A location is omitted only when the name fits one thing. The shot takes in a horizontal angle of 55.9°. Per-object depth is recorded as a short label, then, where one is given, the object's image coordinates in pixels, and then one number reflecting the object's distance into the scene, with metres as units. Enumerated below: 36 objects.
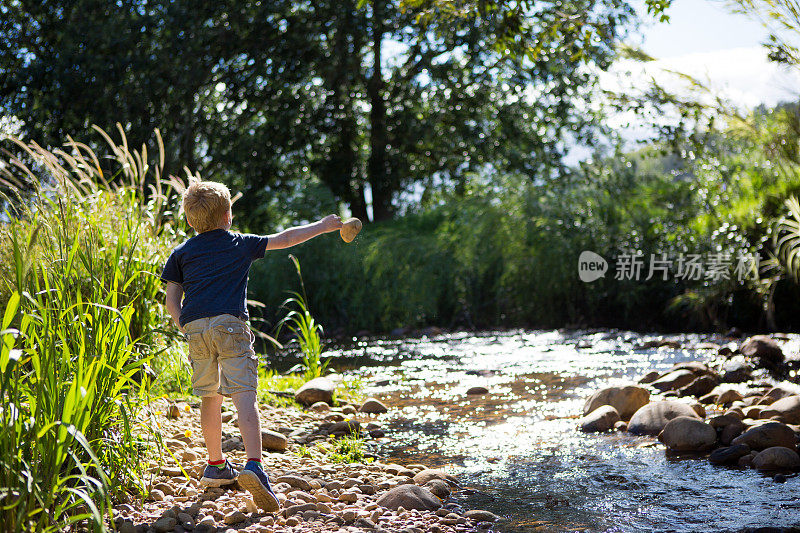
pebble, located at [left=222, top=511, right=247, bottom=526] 2.61
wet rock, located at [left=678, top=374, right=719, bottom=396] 5.30
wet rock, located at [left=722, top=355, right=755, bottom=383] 5.82
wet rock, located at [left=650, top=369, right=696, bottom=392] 5.50
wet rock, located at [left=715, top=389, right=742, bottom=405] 4.86
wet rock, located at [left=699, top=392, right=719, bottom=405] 5.01
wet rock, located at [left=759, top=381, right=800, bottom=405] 4.72
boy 2.91
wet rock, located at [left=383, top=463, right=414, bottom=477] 3.51
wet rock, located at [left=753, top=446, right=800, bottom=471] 3.46
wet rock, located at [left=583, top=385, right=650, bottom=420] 4.62
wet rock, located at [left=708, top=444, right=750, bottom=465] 3.61
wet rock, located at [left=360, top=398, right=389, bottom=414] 5.09
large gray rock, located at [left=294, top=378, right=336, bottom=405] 5.28
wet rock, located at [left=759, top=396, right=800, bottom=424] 4.19
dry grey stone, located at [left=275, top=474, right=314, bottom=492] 3.18
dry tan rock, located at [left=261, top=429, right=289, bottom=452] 3.95
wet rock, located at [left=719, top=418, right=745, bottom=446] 3.89
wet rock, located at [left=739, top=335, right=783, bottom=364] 6.59
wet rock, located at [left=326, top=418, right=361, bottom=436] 4.45
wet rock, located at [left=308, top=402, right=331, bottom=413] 5.04
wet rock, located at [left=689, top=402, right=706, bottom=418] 4.53
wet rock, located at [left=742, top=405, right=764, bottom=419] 4.33
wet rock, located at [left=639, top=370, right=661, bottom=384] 5.84
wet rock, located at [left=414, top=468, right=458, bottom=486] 3.35
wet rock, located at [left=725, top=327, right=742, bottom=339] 8.36
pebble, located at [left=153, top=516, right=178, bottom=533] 2.49
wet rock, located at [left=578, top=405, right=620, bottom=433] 4.38
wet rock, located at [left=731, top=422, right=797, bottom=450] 3.71
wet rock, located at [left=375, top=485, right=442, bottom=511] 2.94
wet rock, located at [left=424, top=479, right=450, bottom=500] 3.21
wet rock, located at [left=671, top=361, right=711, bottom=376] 5.70
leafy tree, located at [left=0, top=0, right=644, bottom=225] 13.38
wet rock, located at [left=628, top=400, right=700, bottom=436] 4.23
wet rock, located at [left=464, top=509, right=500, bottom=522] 2.88
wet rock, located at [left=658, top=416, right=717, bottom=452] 3.86
